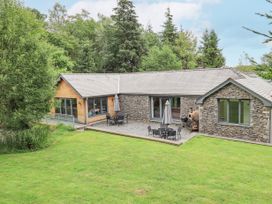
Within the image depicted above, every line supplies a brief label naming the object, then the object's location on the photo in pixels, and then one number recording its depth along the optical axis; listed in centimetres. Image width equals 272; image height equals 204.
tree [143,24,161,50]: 5203
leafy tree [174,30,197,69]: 4541
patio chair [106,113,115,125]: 2101
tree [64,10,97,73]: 4428
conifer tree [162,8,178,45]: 4888
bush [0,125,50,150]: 1405
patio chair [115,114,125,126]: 2102
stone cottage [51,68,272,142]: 1556
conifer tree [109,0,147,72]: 4275
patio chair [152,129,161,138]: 1638
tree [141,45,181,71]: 3819
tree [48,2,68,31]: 5759
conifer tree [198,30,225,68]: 4484
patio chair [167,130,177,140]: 1581
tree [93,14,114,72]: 4450
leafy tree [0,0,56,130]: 1311
